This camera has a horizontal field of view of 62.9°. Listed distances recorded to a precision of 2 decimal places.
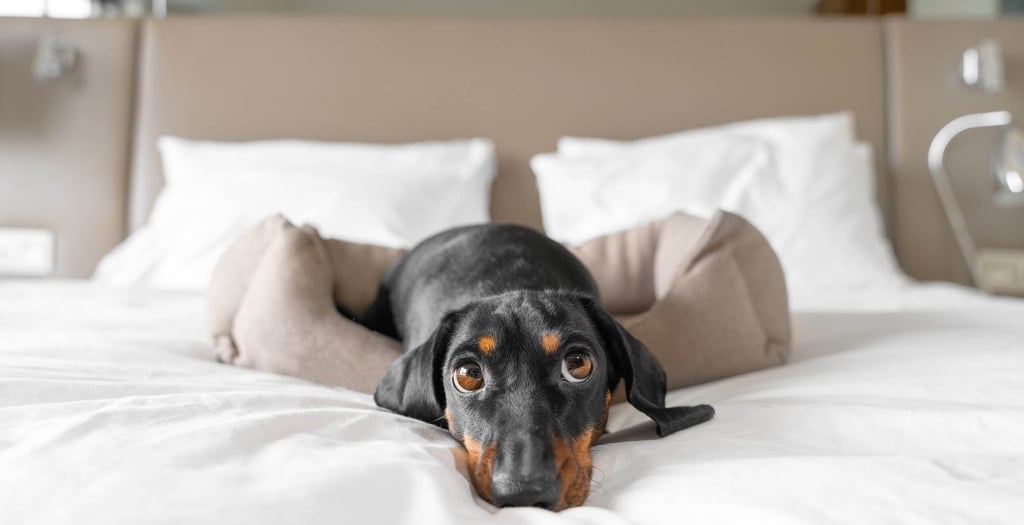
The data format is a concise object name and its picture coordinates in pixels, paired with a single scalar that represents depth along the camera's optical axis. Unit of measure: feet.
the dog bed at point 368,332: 4.49
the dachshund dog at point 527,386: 2.77
